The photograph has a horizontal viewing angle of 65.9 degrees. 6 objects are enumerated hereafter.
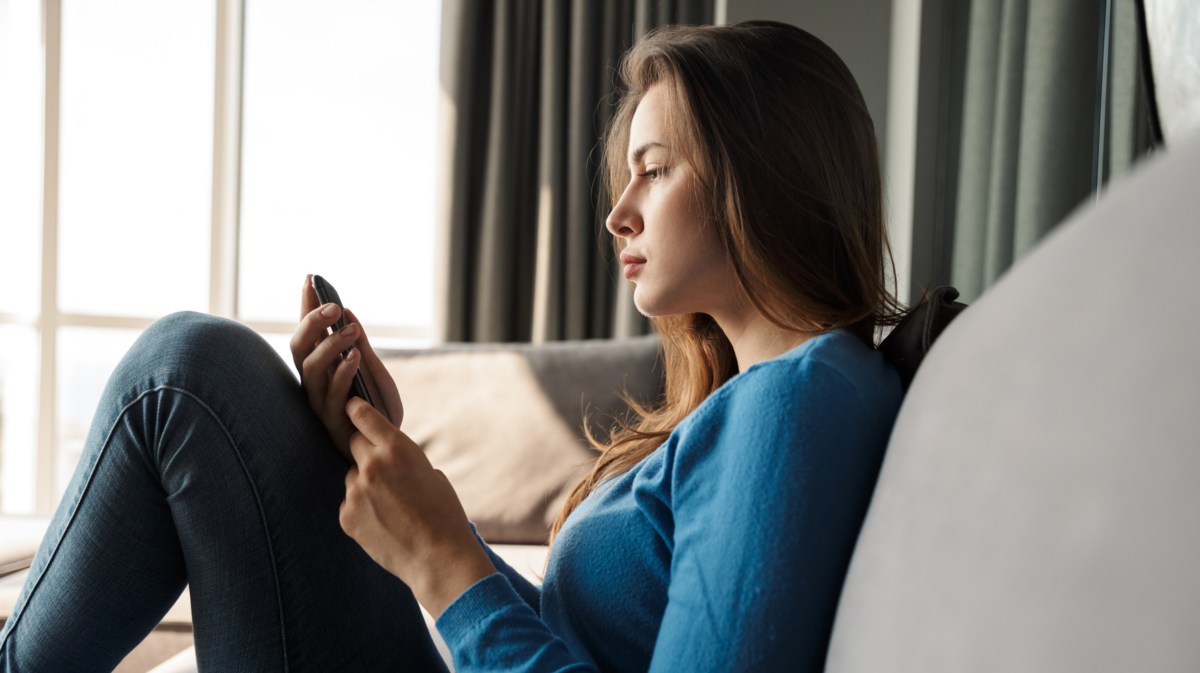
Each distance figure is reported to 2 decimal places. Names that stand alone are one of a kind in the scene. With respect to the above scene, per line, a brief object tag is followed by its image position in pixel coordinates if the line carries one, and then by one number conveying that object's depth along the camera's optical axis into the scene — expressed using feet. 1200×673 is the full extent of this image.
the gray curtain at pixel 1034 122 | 5.49
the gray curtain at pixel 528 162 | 10.41
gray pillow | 1.07
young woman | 2.42
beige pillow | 6.95
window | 11.46
